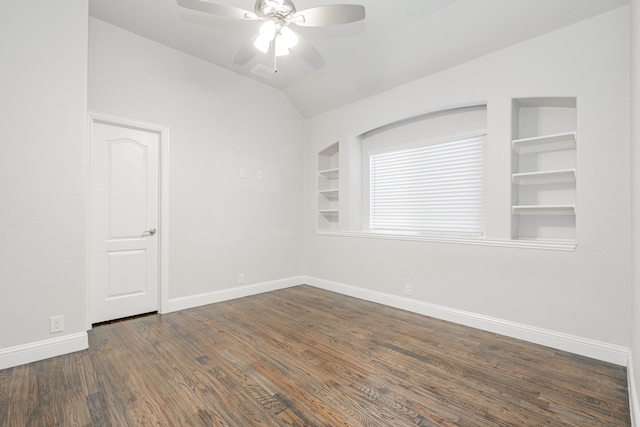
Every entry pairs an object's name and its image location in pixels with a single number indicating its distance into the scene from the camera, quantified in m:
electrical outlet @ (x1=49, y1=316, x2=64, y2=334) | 2.63
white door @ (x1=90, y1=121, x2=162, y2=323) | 3.38
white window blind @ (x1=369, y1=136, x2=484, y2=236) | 3.74
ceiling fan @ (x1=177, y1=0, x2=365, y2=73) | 2.16
